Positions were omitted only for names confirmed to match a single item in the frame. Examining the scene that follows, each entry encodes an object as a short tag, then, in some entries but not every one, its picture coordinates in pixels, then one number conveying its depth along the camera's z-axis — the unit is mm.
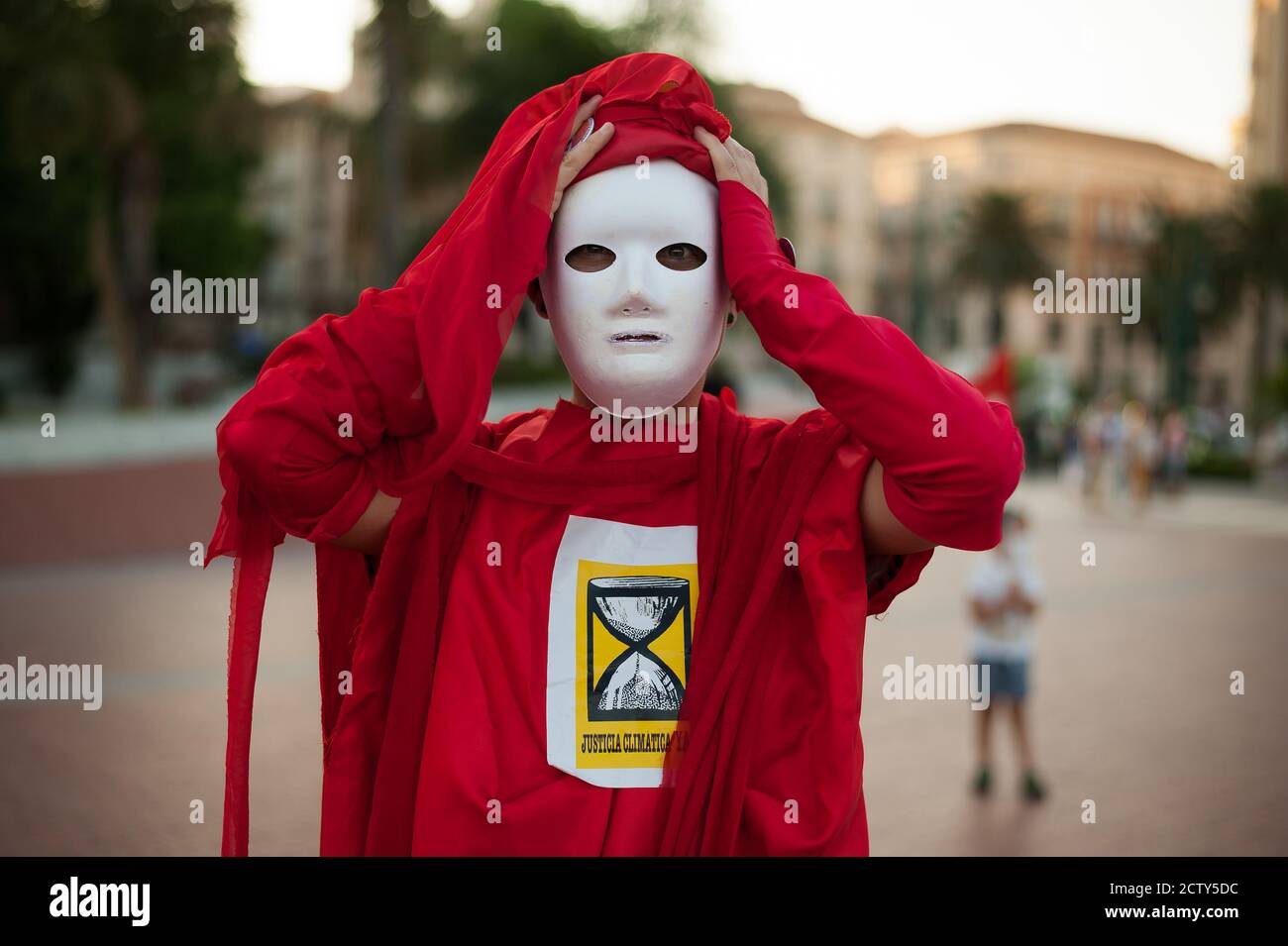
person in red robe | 2127
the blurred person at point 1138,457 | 19969
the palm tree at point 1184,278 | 32125
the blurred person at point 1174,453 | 22516
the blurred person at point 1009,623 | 5973
